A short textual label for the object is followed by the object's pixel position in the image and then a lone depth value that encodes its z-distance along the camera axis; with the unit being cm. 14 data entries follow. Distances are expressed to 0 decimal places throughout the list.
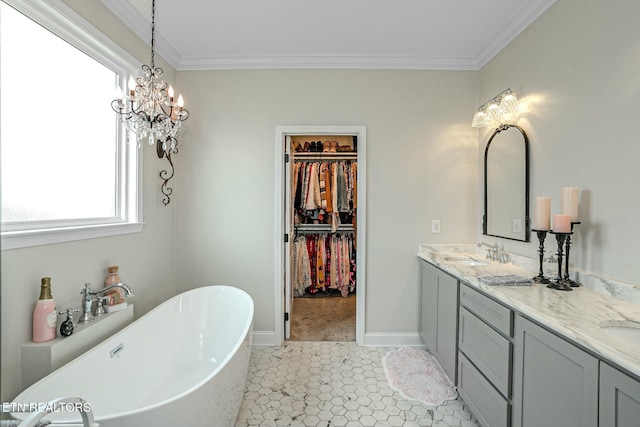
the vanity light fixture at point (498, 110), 226
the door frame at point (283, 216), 280
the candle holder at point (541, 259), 176
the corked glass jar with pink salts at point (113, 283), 192
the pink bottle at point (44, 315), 148
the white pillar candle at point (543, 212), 178
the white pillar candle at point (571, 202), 167
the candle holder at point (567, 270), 166
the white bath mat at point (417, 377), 213
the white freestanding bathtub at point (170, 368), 122
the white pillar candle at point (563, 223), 163
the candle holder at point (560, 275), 163
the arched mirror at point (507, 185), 219
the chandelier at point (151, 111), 169
